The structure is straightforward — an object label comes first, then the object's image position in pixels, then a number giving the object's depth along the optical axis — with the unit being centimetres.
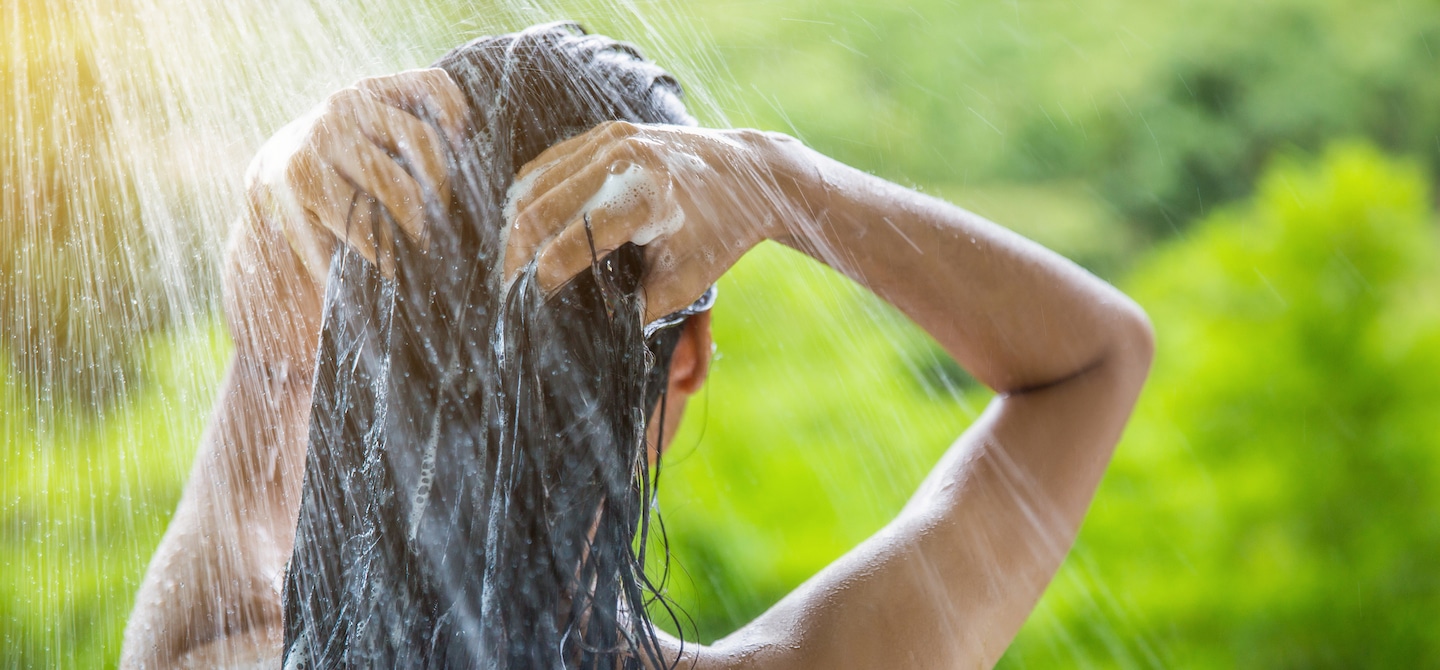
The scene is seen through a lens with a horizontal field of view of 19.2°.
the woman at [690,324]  227
